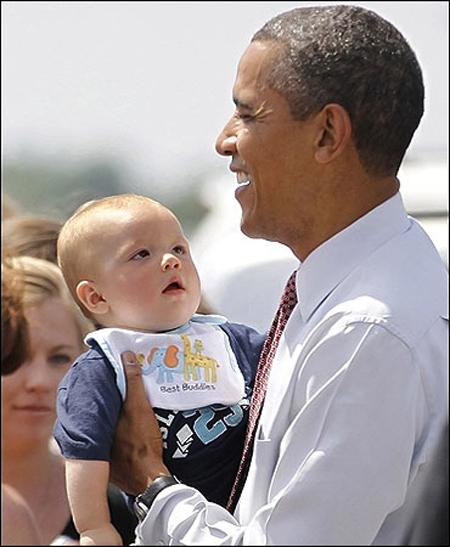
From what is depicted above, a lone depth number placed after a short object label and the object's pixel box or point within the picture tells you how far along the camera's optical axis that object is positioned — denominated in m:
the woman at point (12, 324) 10.10
